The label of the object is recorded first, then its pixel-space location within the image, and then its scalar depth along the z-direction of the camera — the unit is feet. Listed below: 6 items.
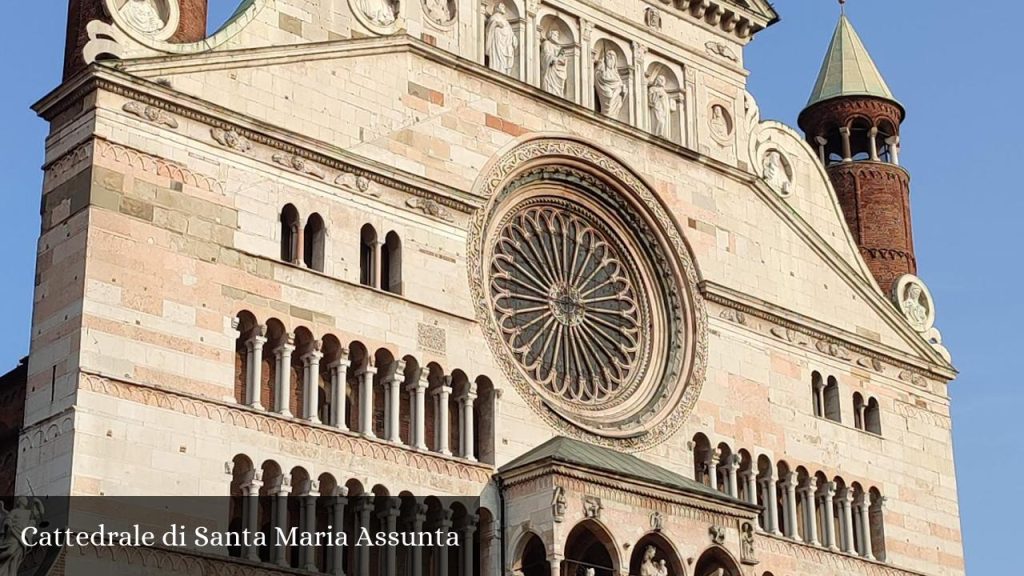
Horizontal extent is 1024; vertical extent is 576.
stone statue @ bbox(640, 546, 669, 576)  99.35
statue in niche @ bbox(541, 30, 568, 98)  114.21
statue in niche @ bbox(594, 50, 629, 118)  117.19
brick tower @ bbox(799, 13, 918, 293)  135.03
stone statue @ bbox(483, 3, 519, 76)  111.75
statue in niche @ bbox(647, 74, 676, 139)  119.75
